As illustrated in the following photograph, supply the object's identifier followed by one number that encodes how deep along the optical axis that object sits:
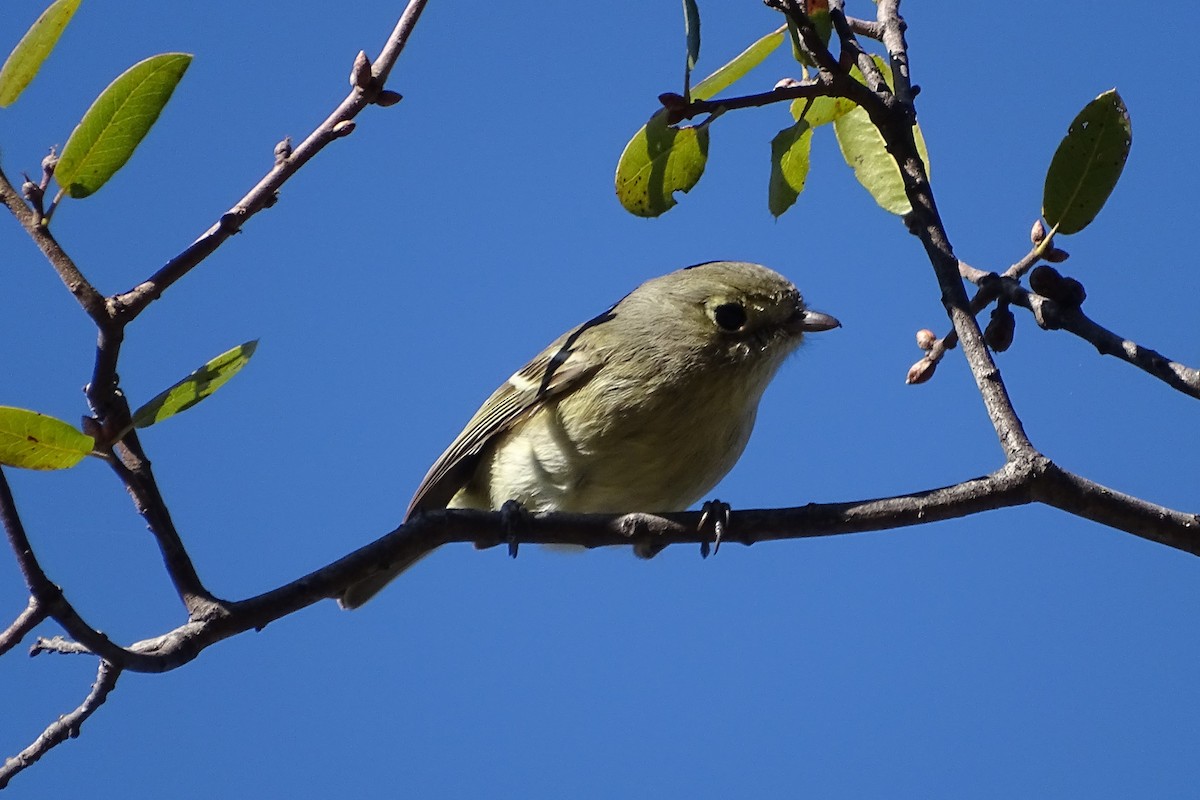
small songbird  6.84
